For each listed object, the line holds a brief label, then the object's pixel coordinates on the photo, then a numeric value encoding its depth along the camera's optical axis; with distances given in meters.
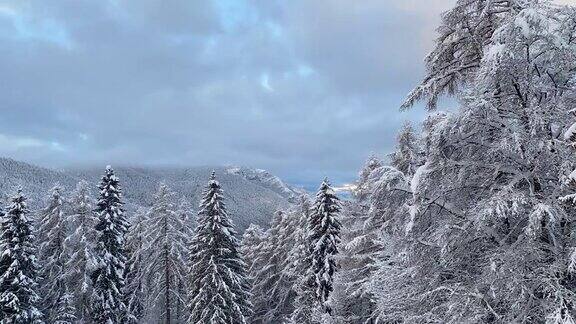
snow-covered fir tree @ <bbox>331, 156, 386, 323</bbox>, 18.86
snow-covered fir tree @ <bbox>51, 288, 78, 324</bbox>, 31.68
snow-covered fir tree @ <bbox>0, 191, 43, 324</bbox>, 27.69
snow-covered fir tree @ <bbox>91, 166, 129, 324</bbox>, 32.12
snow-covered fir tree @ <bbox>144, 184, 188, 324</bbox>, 36.09
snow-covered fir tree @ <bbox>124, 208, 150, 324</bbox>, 38.44
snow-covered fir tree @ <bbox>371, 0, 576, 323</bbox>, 6.10
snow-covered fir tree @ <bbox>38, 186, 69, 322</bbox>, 33.59
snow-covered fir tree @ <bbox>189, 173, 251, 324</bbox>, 30.22
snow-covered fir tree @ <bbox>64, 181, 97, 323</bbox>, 32.38
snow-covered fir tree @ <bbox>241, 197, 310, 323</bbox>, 40.91
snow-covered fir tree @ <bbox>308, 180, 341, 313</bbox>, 28.19
